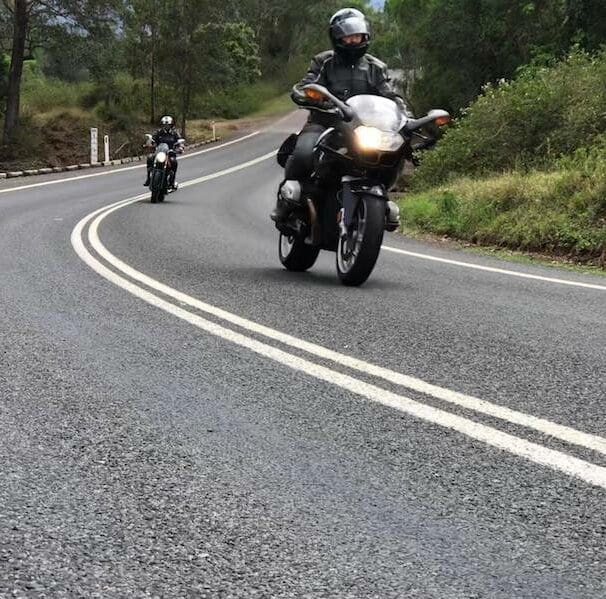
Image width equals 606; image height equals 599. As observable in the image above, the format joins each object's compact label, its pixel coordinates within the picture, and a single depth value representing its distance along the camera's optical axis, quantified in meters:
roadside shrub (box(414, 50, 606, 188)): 16.42
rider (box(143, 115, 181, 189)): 19.39
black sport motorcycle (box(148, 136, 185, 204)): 19.08
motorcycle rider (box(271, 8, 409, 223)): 7.50
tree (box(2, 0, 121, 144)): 38.38
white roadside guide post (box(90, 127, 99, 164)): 35.41
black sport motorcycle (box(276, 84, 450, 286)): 6.88
